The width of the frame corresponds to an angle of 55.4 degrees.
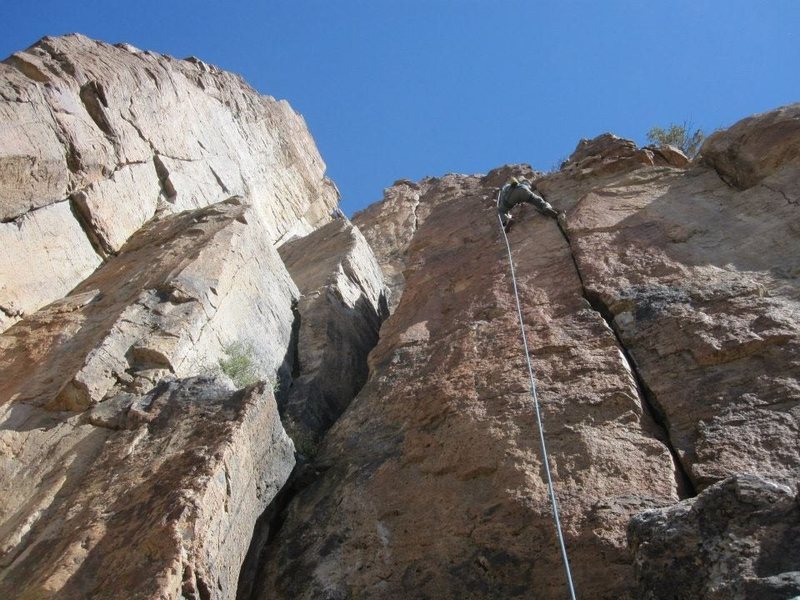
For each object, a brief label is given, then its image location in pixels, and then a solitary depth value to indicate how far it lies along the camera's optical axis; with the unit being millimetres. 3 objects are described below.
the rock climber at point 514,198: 10977
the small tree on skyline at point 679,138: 16948
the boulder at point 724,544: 3814
